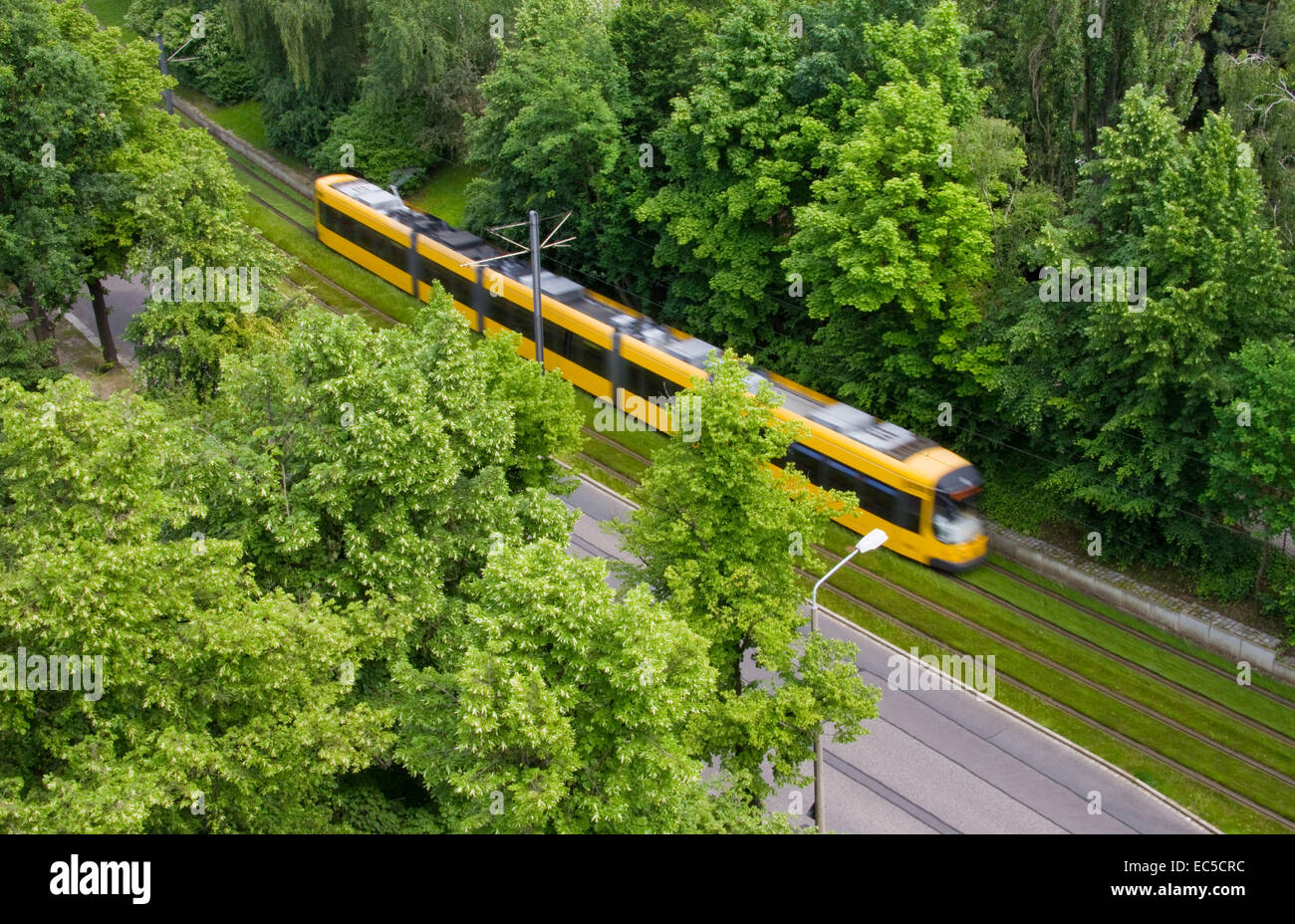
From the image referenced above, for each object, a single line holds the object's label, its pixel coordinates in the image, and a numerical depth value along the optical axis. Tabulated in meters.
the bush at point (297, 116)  61.72
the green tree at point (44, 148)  40.31
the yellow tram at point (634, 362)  36.31
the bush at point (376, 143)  59.59
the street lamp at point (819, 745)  23.75
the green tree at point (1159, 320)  33.06
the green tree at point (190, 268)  36.28
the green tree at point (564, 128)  47.41
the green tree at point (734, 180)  43.38
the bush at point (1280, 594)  34.16
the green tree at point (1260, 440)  31.73
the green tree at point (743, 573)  25.09
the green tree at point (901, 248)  37.97
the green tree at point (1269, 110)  36.22
